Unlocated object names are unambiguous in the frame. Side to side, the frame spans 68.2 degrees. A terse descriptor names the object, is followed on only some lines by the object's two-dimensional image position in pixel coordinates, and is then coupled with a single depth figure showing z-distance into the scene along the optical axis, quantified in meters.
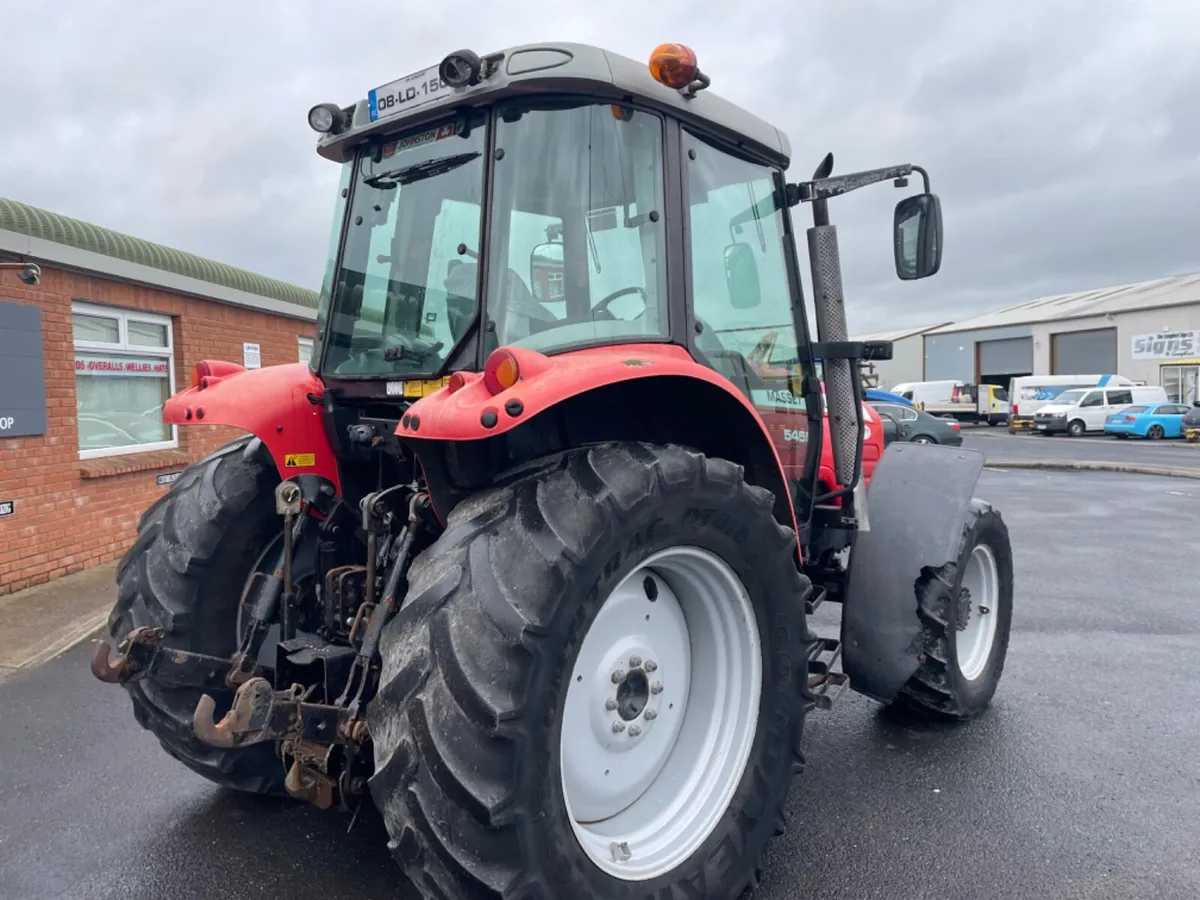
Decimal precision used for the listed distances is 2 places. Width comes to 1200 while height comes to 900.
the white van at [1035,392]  36.19
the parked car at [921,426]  23.58
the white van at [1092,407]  32.44
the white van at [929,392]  40.66
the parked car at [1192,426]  28.69
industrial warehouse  38.22
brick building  6.66
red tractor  2.01
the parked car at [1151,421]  30.19
